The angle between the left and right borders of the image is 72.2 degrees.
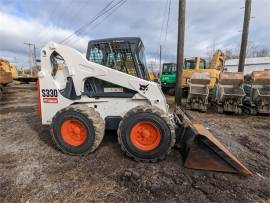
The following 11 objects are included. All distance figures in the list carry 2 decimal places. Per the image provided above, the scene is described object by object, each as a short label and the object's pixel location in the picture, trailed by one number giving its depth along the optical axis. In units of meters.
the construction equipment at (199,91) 7.86
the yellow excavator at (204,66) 10.22
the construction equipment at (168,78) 13.76
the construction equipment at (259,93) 7.14
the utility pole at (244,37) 9.16
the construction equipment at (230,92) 7.30
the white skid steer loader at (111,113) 3.03
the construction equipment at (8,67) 14.63
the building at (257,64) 32.06
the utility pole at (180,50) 7.93
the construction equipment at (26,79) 17.95
